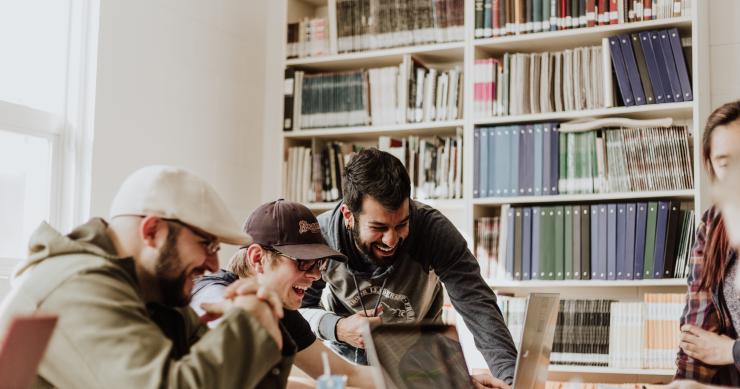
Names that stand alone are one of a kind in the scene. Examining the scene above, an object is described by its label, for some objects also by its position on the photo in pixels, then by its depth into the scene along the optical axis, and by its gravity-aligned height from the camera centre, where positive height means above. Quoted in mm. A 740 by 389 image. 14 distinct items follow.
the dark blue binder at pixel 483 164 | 4090 +298
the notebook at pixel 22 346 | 1088 -164
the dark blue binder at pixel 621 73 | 3867 +702
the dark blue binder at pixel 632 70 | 3844 +715
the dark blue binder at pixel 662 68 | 3784 +717
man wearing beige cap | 1343 -133
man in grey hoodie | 2574 -142
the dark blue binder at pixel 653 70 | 3807 +712
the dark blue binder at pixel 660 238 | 3730 -31
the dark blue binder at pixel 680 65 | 3741 +725
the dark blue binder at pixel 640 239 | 3770 -38
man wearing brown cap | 2234 -91
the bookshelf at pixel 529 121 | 3736 +498
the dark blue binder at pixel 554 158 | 3973 +325
